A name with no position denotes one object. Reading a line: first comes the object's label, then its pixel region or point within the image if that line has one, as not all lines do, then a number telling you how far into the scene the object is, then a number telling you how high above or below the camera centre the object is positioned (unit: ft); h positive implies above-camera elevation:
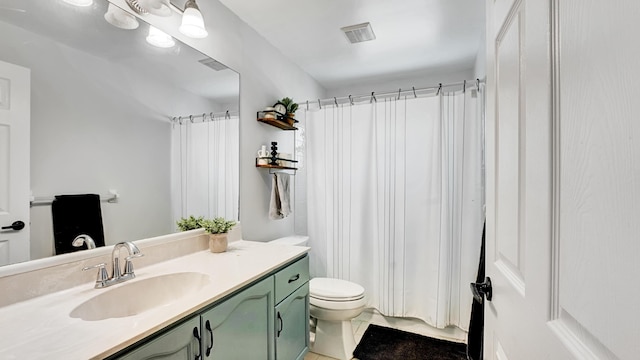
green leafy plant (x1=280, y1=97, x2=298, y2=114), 8.16 +2.06
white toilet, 6.72 -3.12
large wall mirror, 3.61 +0.93
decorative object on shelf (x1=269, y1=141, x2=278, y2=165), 7.53 +0.67
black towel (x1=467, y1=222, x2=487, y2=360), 3.84 -2.05
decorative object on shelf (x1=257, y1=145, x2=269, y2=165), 7.35 +0.54
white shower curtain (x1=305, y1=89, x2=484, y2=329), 7.56 -0.59
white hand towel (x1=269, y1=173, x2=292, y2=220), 7.86 -0.57
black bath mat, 6.94 -4.15
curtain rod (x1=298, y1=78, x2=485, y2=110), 7.51 +2.41
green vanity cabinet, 3.05 -1.94
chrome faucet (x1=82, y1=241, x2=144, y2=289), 3.84 -1.21
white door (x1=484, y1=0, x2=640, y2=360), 1.12 -0.01
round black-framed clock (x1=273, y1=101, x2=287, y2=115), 7.81 +1.90
